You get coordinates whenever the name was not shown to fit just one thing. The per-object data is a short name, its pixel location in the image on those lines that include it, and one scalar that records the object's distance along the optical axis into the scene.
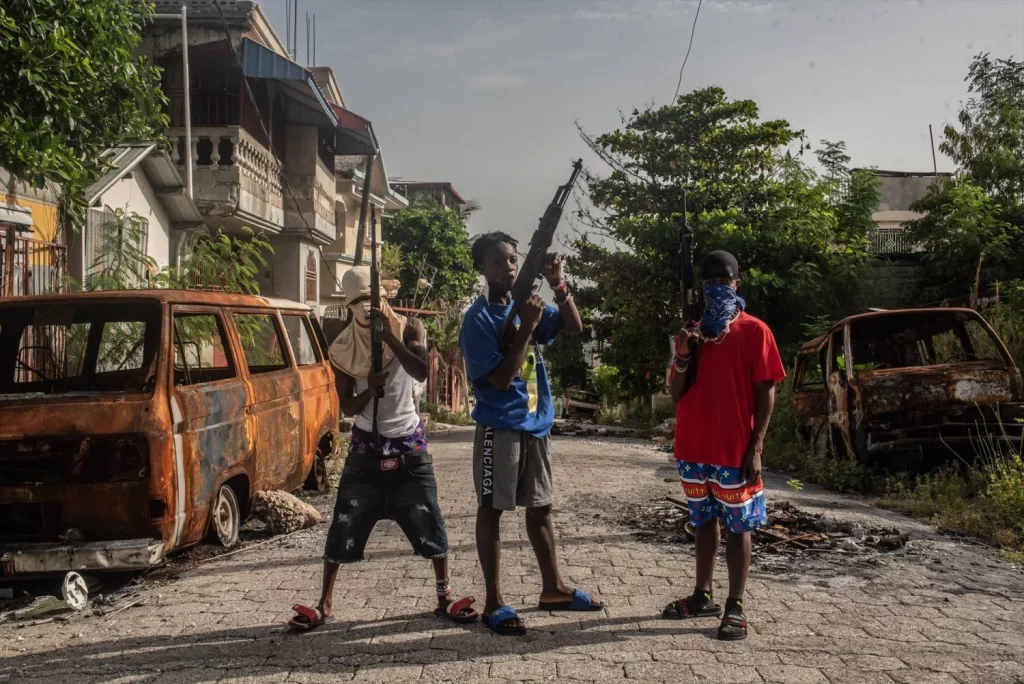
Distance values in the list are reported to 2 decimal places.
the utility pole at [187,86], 14.99
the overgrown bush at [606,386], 27.83
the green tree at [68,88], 8.84
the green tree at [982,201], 21.14
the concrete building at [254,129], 16.34
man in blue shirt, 4.46
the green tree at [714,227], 21.30
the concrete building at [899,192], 41.53
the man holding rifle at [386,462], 4.66
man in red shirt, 4.46
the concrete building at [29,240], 9.05
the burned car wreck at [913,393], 9.21
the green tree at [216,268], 11.14
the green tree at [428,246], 39.97
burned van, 5.48
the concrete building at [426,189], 57.75
